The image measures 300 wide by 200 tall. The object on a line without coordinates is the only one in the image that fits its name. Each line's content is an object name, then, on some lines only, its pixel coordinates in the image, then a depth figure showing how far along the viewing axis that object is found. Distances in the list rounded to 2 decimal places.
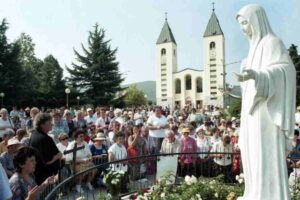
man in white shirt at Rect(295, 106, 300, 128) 12.59
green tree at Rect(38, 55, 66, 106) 43.88
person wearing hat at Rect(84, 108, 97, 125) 14.94
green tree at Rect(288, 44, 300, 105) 53.69
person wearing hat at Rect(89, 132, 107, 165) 9.46
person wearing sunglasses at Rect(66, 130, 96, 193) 8.52
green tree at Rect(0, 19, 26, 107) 35.47
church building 82.00
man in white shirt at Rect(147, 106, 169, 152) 11.43
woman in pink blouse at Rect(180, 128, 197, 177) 9.95
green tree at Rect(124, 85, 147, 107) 82.26
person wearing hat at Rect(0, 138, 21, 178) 6.70
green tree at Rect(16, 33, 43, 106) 38.69
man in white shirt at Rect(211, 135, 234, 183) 9.79
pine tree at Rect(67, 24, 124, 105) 45.25
